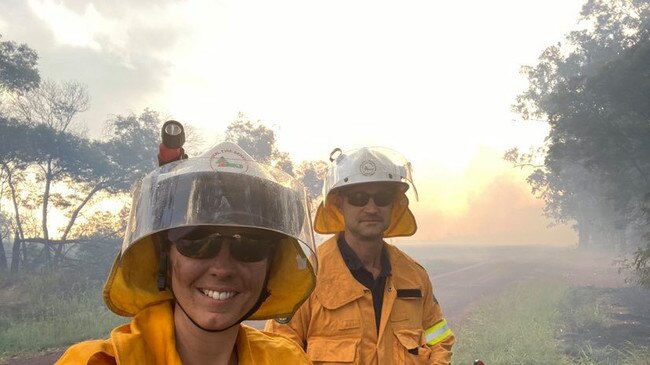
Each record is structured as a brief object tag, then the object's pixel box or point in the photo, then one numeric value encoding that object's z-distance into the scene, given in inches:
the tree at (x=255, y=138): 1197.1
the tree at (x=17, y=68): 710.5
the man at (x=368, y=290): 104.1
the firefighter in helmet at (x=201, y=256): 57.2
